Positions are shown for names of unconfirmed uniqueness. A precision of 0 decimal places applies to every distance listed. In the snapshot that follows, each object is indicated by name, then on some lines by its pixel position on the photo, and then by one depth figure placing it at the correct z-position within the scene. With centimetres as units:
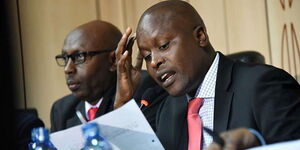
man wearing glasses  389
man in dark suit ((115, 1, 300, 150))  331
